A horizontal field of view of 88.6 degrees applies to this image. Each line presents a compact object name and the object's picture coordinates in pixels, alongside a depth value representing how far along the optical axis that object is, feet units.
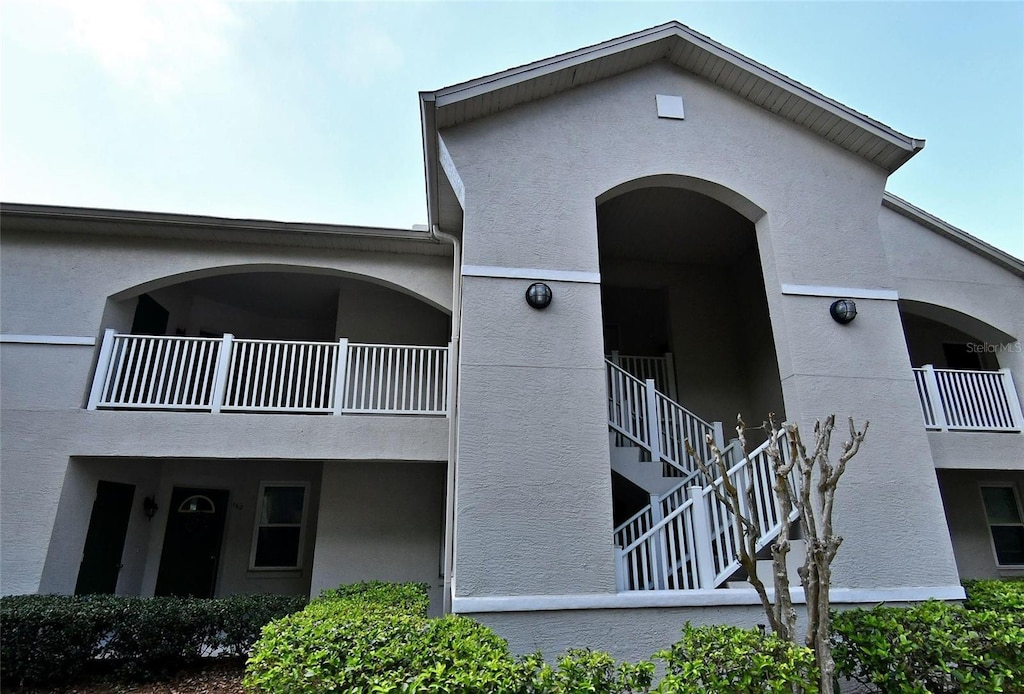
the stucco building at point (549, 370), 17.22
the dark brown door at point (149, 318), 27.43
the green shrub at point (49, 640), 17.11
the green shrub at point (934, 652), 12.42
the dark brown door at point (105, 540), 24.11
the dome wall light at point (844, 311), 19.99
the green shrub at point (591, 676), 10.23
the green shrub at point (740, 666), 10.57
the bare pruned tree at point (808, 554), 10.68
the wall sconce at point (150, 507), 28.89
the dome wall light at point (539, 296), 18.47
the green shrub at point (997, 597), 16.65
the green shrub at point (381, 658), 10.07
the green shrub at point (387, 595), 18.72
